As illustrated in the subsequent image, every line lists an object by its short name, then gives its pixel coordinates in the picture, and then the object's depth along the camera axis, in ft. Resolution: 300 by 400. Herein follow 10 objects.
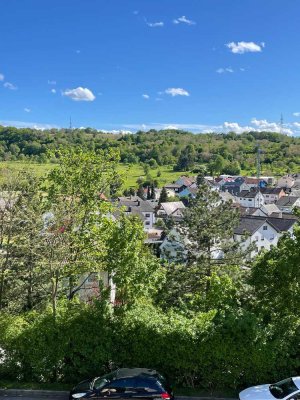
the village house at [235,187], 390.09
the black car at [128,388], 36.68
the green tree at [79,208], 50.55
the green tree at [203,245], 79.25
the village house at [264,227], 177.47
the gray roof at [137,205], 254.12
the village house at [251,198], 337.82
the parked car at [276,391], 34.22
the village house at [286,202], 302.66
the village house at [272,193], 351.87
